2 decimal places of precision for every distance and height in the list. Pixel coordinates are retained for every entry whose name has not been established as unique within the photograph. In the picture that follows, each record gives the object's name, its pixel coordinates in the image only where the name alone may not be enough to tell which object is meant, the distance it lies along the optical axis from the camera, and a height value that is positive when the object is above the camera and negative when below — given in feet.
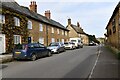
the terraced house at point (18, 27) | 35.55 +6.97
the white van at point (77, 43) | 66.59 -1.12
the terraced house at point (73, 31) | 111.62 +12.72
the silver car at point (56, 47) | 39.59 -2.30
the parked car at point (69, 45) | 56.15 -2.00
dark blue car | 26.46 -2.69
